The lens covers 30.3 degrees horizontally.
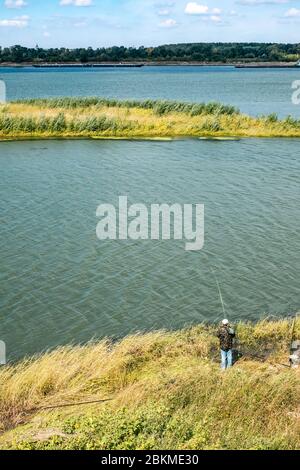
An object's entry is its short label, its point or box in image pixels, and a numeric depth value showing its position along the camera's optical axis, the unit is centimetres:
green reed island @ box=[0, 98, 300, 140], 5247
